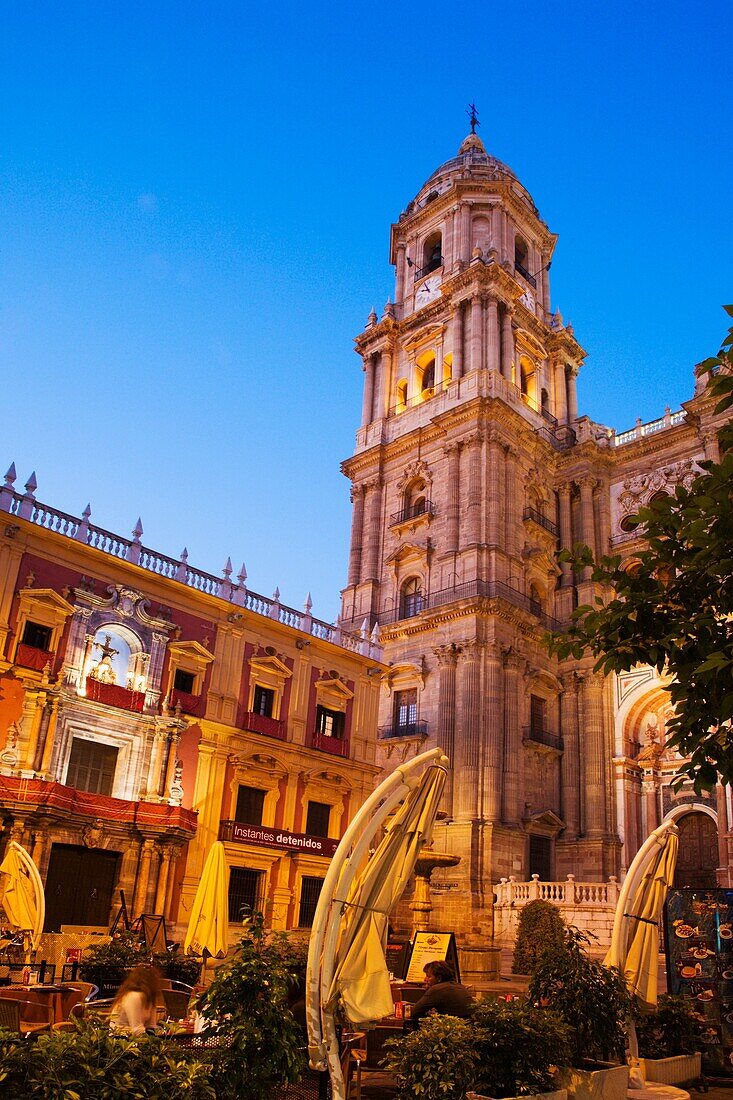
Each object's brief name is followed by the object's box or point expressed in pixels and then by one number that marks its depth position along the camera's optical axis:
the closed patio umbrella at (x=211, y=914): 16.08
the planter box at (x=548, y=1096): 7.37
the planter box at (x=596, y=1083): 8.47
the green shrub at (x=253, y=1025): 6.50
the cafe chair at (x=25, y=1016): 9.27
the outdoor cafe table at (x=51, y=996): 10.72
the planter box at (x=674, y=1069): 10.88
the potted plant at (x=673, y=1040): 11.28
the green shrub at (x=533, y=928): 24.47
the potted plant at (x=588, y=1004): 9.44
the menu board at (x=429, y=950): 16.08
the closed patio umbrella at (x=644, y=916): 11.35
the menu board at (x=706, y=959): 12.09
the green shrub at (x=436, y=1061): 7.19
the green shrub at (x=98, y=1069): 4.97
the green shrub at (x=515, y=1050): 7.83
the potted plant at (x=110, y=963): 13.62
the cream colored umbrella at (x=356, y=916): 7.08
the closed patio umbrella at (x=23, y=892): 15.10
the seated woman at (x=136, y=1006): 7.83
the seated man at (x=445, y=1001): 9.33
